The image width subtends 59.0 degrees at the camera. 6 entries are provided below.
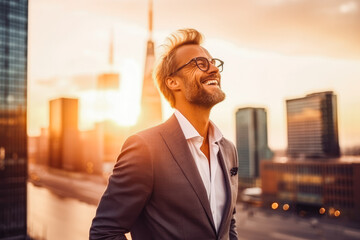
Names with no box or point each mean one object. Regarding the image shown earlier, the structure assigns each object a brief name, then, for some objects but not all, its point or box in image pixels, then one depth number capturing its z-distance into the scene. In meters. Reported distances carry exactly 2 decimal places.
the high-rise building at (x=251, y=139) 173.50
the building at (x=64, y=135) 155.50
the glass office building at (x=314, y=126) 113.38
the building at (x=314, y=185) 69.88
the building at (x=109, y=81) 170.50
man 1.67
